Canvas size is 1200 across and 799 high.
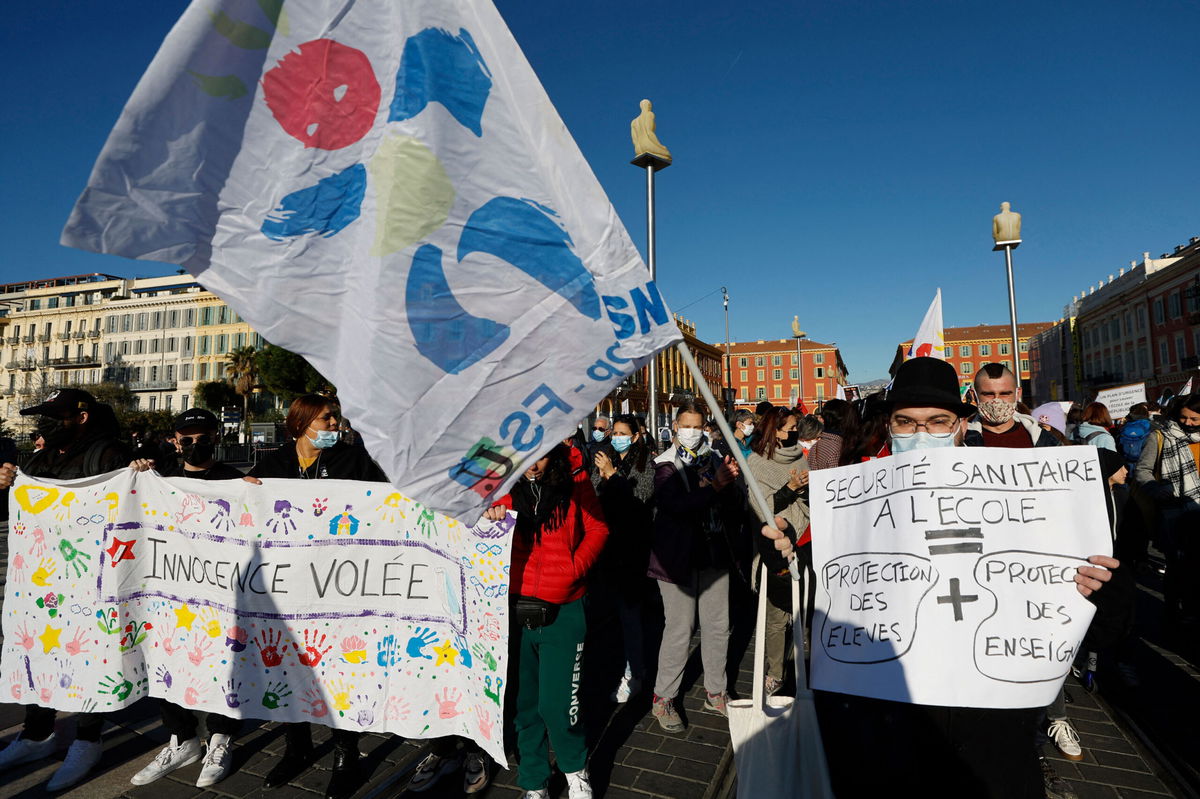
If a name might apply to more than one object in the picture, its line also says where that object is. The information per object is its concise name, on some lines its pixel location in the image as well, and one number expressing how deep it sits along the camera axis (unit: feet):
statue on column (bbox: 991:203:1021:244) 36.29
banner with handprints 10.86
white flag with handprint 7.03
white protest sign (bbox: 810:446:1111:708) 6.59
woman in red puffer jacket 10.77
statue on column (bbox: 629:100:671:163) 36.27
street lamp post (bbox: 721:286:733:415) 128.73
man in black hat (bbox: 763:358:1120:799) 6.75
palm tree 184.34
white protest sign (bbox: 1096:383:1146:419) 38.75
